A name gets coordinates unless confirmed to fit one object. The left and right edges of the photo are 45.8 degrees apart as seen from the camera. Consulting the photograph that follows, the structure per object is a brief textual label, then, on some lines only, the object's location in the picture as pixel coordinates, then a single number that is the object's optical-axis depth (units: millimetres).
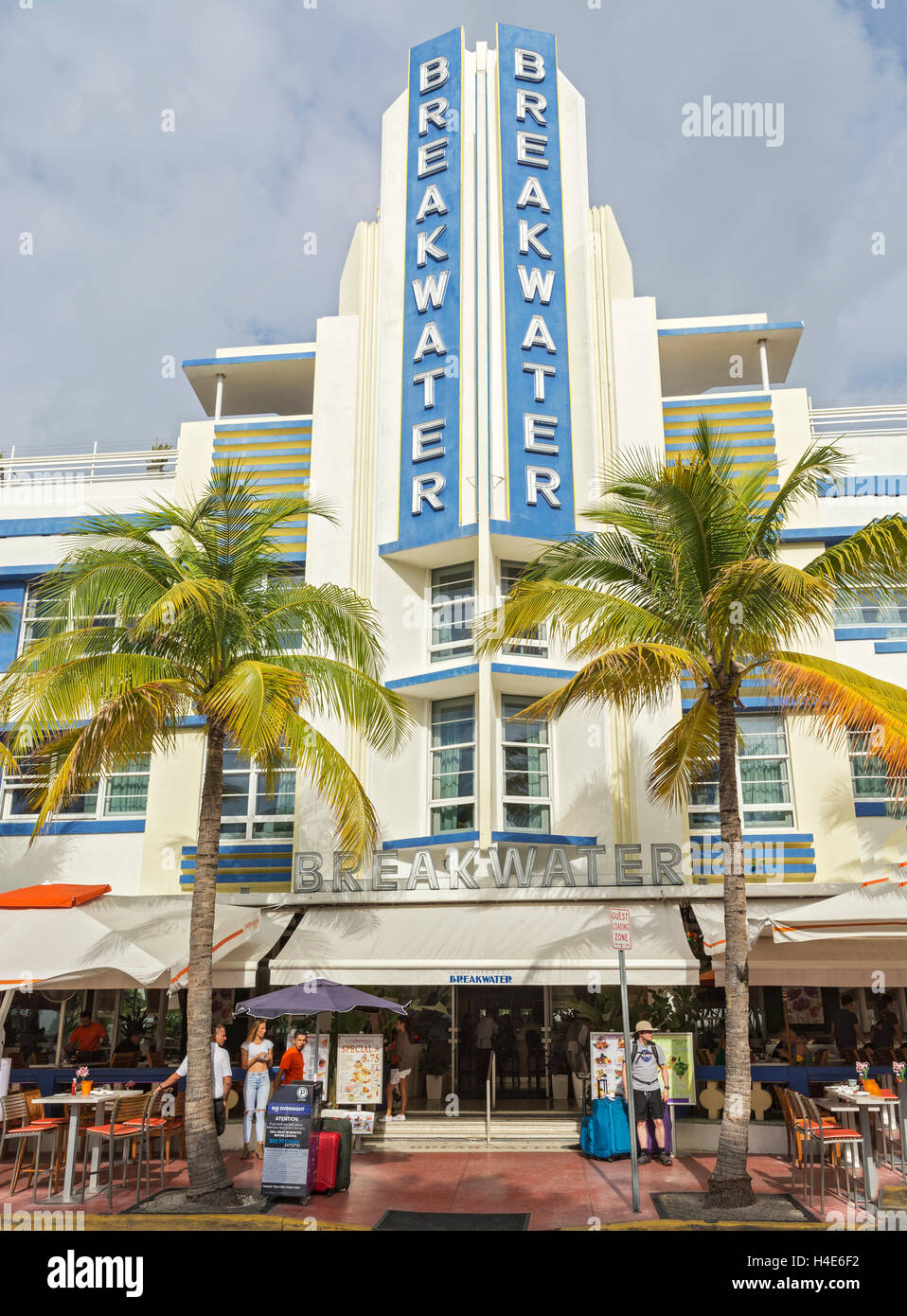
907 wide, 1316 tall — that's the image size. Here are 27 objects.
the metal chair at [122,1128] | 12812
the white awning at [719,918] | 14719
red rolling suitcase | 13117
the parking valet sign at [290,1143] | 12602
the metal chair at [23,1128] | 13297
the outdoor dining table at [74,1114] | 12641
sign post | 12289
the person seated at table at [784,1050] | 17861
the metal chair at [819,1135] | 12305
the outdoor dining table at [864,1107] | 12203
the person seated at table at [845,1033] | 17406
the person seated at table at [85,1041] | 17922
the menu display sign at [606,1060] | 15438
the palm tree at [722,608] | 12469
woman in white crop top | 14922
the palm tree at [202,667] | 13094
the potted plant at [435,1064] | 18750
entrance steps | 16422
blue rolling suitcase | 14977
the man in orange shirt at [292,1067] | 14328
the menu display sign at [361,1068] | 16391
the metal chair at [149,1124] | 13033
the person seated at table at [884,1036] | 17594
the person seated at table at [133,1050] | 17781
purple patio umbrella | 14414
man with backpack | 14633
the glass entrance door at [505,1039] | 19031
